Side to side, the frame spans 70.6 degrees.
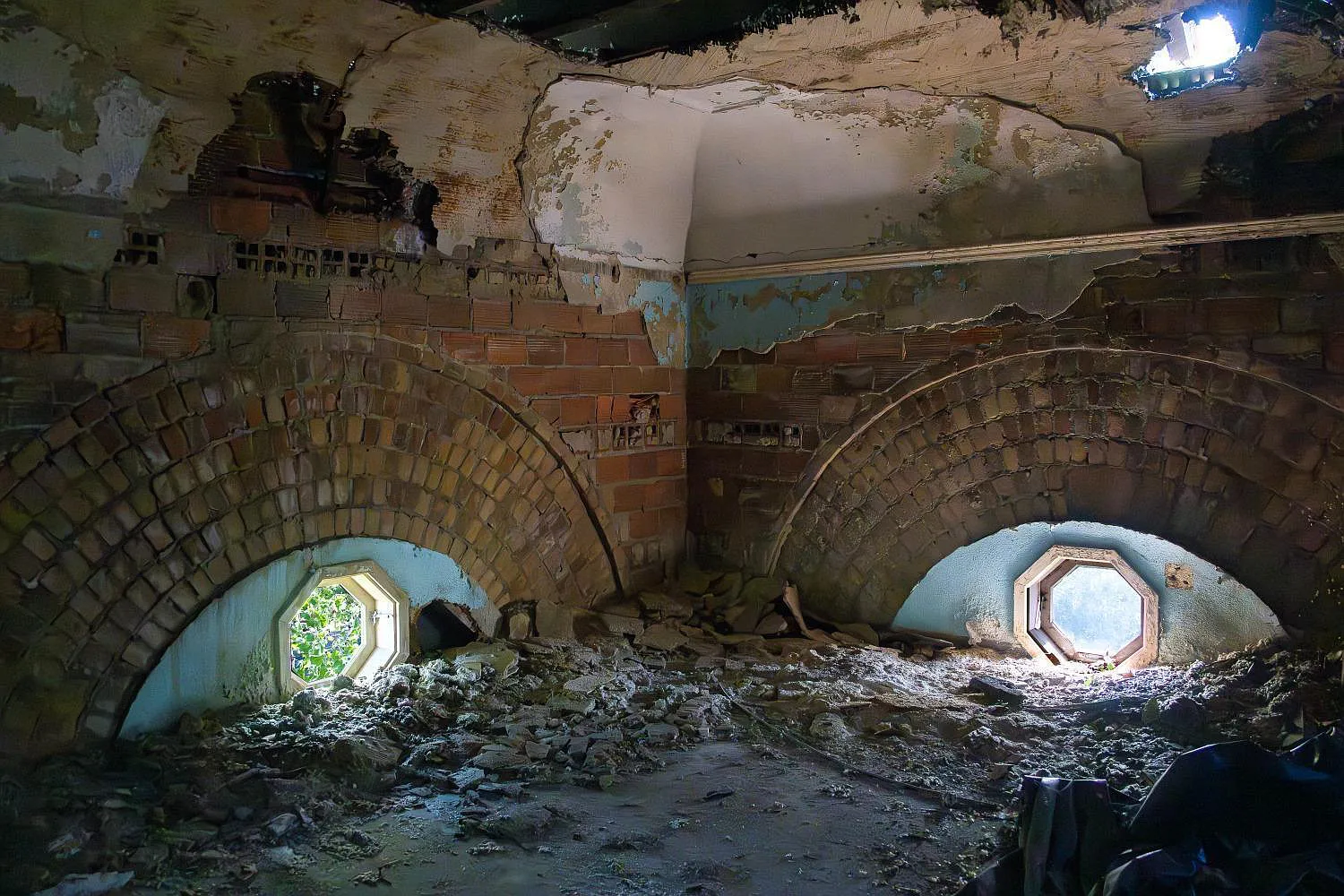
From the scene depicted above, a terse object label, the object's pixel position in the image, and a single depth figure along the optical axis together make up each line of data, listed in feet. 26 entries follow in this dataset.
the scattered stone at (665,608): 16.51
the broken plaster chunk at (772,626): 16.15
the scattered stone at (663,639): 15.29
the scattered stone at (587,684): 13.12
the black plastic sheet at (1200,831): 7.64
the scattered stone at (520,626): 14.88
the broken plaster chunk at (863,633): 16.01
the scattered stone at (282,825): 9.23
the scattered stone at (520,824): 9.36
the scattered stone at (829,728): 11.90
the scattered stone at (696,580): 17.46
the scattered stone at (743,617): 16.35
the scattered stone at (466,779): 10.40
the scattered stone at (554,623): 15.17
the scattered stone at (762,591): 16.83
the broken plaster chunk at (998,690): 12.94
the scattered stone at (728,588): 17.12
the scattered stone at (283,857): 8.80
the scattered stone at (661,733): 11.76
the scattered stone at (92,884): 8.13
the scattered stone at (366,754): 10.53
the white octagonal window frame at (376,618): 13.34
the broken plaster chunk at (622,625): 15.69
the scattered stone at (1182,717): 11.21
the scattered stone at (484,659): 13.53
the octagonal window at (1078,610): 15.47
